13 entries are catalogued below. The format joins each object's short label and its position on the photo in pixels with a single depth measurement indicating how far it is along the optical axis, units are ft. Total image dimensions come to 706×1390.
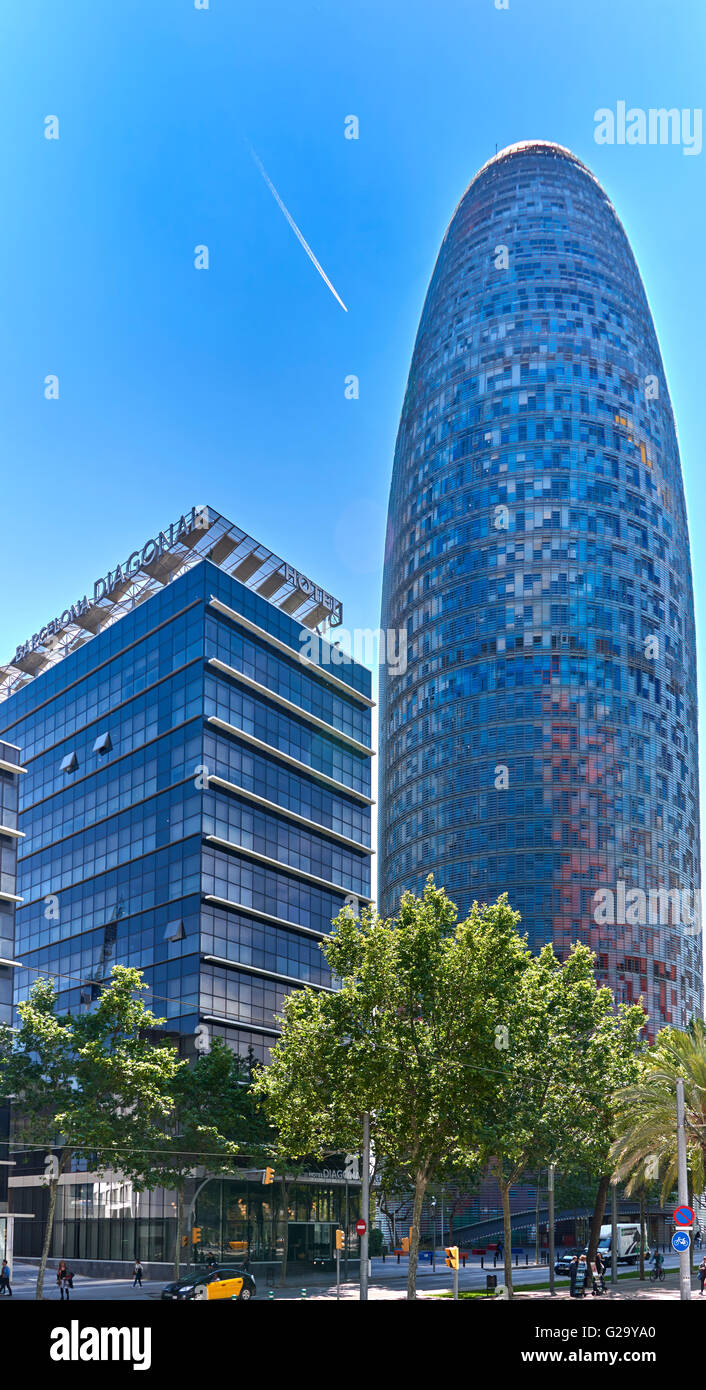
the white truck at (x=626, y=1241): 320.70
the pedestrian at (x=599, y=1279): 195.11
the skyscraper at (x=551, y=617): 541.75
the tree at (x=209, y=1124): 221.66
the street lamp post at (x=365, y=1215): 169.37
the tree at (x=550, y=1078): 192.75
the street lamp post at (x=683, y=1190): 144.46
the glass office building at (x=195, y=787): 296.10
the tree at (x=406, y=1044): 176.55
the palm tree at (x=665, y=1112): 164.35
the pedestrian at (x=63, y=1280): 191.52
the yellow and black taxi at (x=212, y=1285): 173.78
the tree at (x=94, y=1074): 191.93
